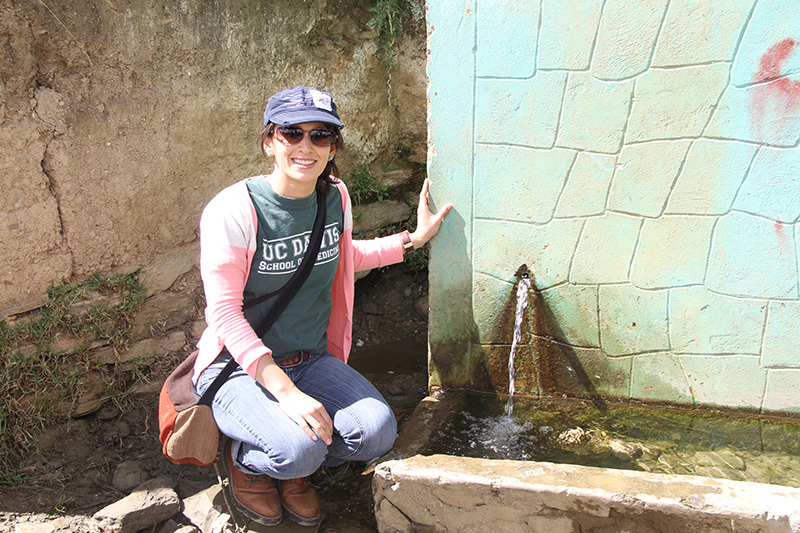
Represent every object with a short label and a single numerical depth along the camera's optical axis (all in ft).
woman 6.81
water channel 7.93
